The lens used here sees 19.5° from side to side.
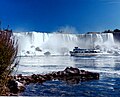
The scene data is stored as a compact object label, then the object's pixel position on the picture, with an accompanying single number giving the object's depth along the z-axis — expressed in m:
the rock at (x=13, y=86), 15.02
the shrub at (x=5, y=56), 9.07
